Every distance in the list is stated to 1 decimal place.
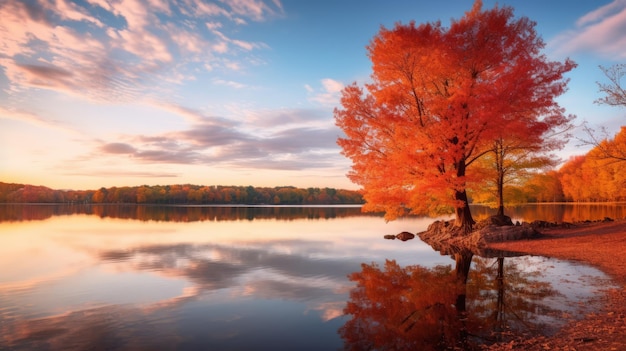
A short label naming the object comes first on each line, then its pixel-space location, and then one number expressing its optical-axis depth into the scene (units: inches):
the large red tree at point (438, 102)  919.7
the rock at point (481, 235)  962.7
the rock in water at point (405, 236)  1245.6
